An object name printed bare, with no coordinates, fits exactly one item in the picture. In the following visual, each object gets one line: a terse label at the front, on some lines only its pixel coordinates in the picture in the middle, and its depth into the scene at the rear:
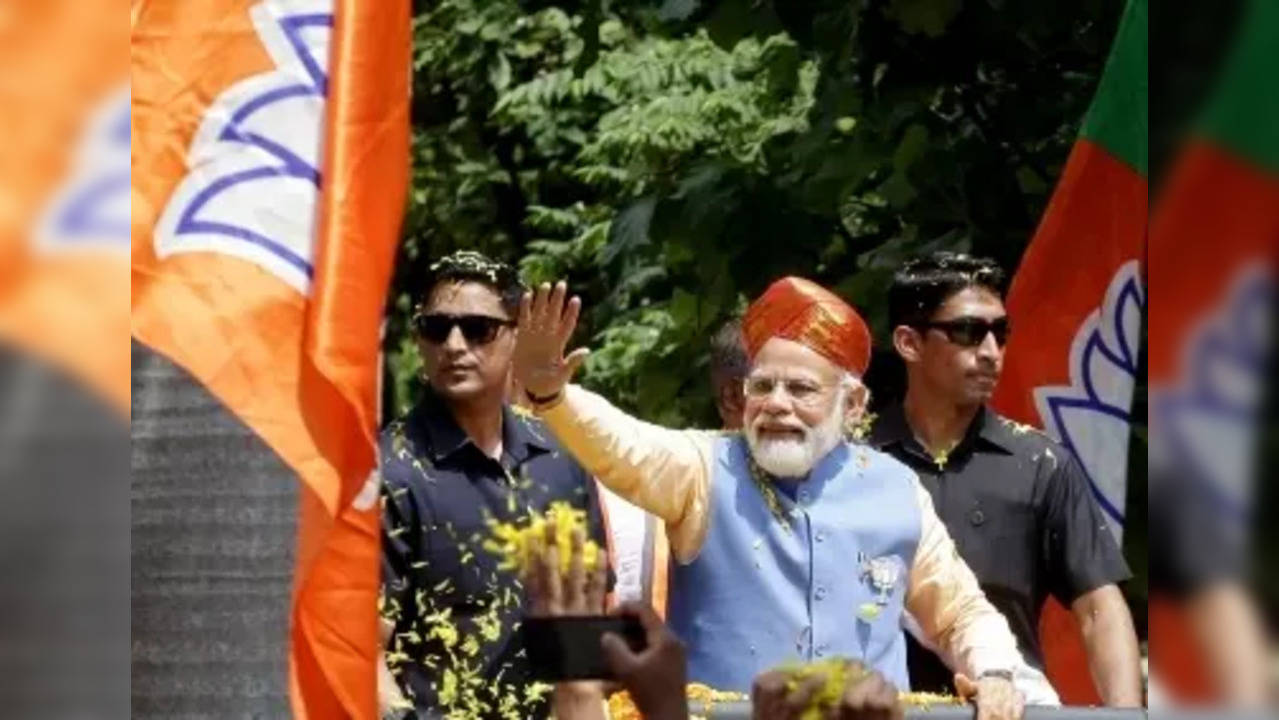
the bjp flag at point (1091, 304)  15.44
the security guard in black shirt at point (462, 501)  11.98
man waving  11.38
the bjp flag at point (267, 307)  8.87
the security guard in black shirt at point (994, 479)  13.27
